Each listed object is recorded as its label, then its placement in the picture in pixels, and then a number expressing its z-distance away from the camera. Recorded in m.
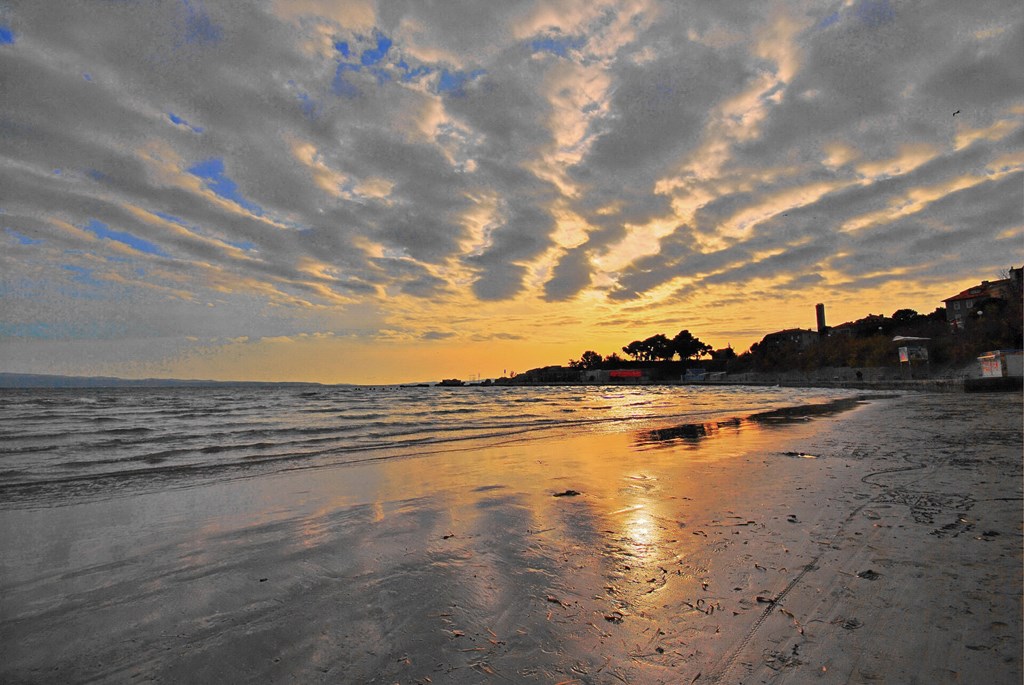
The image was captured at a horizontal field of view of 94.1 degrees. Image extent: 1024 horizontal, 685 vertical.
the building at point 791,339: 116.56
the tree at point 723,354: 164.50
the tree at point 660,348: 176.00
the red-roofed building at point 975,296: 62.78
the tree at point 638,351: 184.38
